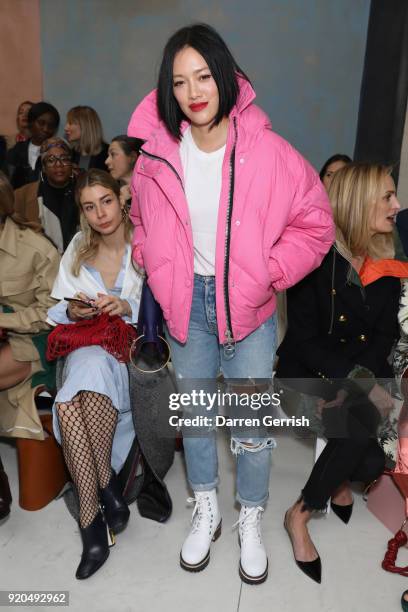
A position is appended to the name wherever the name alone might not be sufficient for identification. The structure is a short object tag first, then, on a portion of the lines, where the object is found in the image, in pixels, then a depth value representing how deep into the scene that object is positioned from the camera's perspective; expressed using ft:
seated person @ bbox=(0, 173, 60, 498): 7.07
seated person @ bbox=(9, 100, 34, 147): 15.33
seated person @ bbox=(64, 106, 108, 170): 13.08
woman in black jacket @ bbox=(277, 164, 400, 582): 6.24
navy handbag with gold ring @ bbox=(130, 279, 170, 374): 6.01
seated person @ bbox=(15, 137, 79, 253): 10.92
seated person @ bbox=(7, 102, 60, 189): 13.69
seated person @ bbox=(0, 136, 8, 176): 15.00
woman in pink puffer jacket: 4.97
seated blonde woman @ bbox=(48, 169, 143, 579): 6.20
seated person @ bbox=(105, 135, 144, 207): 10.55
